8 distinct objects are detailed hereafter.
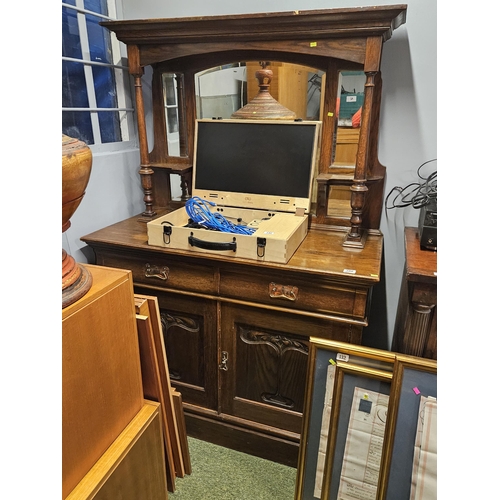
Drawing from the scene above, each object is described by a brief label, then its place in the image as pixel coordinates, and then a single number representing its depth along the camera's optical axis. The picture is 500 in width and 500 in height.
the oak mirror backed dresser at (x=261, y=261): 1.28
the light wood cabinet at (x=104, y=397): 0.70
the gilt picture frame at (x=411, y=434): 1.13
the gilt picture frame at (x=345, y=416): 1.24
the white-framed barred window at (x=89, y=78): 1.50
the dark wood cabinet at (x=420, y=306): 1.12
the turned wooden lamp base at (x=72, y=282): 0.69
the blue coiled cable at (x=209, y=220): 1.41
